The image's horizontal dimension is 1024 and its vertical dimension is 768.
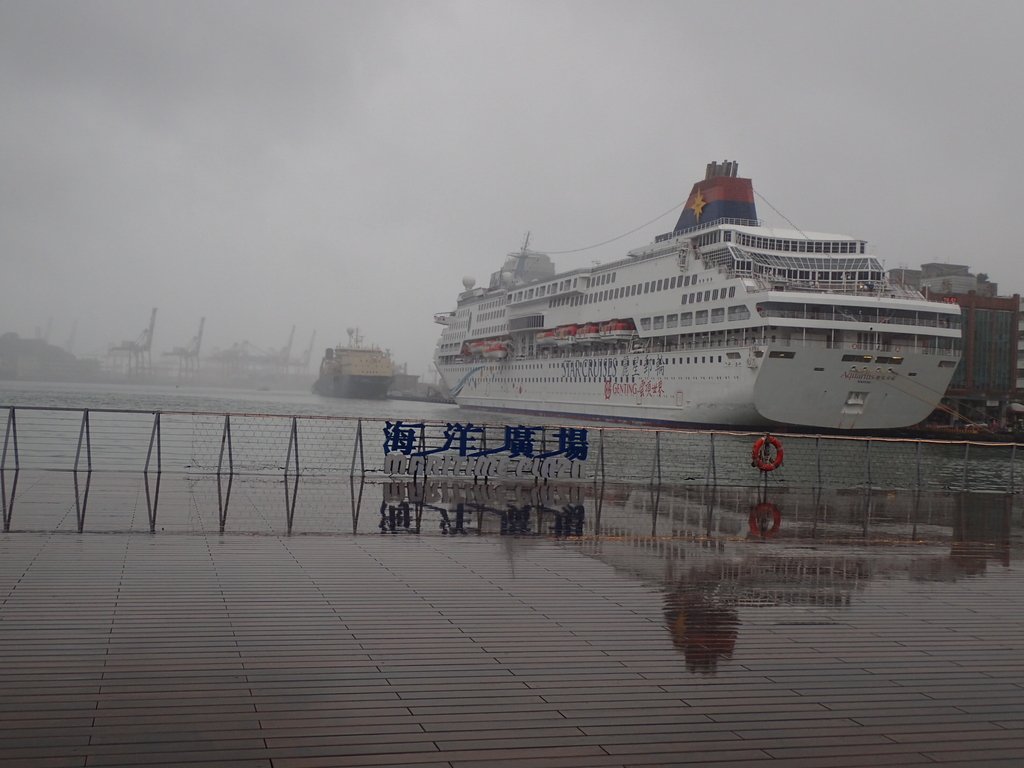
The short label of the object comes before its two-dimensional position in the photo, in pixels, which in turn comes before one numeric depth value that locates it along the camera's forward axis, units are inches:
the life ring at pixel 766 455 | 594.9
